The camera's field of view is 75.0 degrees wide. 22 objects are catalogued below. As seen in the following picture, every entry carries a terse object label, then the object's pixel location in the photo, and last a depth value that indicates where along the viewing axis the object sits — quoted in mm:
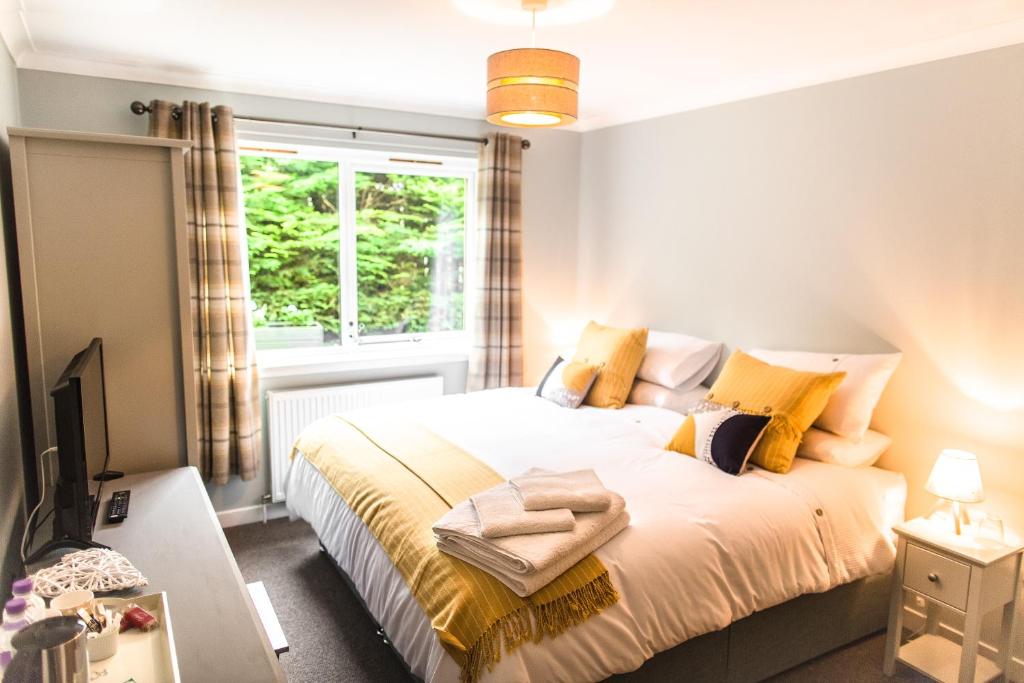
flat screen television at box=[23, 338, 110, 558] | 1636
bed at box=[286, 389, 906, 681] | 1902
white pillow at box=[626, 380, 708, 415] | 3537
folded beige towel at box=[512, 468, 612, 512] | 2041
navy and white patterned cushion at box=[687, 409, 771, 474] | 2598
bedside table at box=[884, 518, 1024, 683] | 2246
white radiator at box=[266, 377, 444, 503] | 3746
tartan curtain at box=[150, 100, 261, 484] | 3326
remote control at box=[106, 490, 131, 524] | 2045
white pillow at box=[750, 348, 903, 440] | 2779
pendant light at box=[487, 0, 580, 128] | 2242
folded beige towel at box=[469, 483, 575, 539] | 1926
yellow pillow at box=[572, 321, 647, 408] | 3613
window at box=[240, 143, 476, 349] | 3852
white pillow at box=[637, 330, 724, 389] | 3604
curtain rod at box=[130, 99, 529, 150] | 3225
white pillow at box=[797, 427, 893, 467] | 2746
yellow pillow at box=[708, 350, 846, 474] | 2670
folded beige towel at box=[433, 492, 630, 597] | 1827
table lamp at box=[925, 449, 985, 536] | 2326
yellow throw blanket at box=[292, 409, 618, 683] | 1775
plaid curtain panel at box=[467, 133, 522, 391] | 4227
